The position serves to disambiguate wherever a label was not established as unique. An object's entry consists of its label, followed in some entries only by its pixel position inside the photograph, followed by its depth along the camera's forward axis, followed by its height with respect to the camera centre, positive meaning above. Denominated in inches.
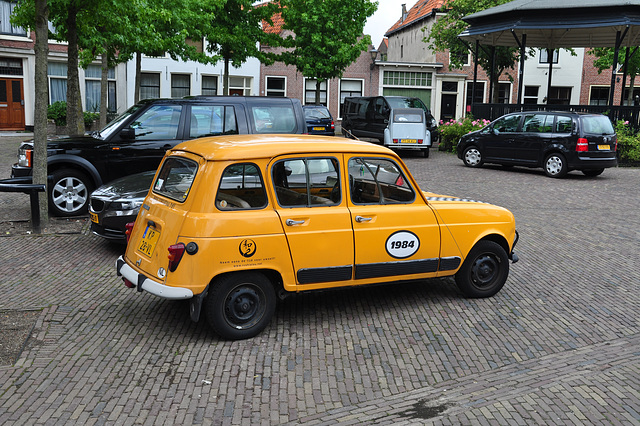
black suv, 390.9 -11.0
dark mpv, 629.0 -17.4
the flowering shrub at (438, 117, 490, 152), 880.2 -10.6
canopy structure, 812.0 +143.6
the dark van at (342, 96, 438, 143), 914.1 +8.7
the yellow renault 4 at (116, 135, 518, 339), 195.8 -36.8
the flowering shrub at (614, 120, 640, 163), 778.2 -21.2
